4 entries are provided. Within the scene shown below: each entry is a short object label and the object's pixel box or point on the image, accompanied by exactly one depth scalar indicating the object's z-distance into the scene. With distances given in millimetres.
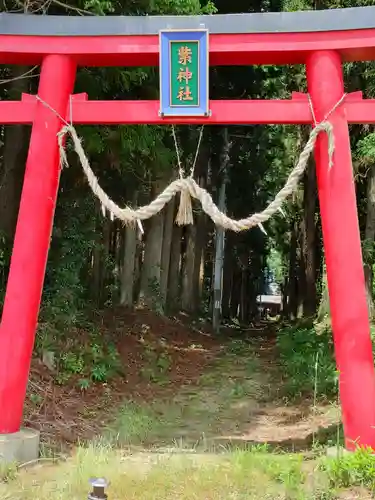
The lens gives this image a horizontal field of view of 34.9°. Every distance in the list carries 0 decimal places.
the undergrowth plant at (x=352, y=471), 4488
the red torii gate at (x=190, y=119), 5320
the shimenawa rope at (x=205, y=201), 5277
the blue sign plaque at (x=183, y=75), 5480
